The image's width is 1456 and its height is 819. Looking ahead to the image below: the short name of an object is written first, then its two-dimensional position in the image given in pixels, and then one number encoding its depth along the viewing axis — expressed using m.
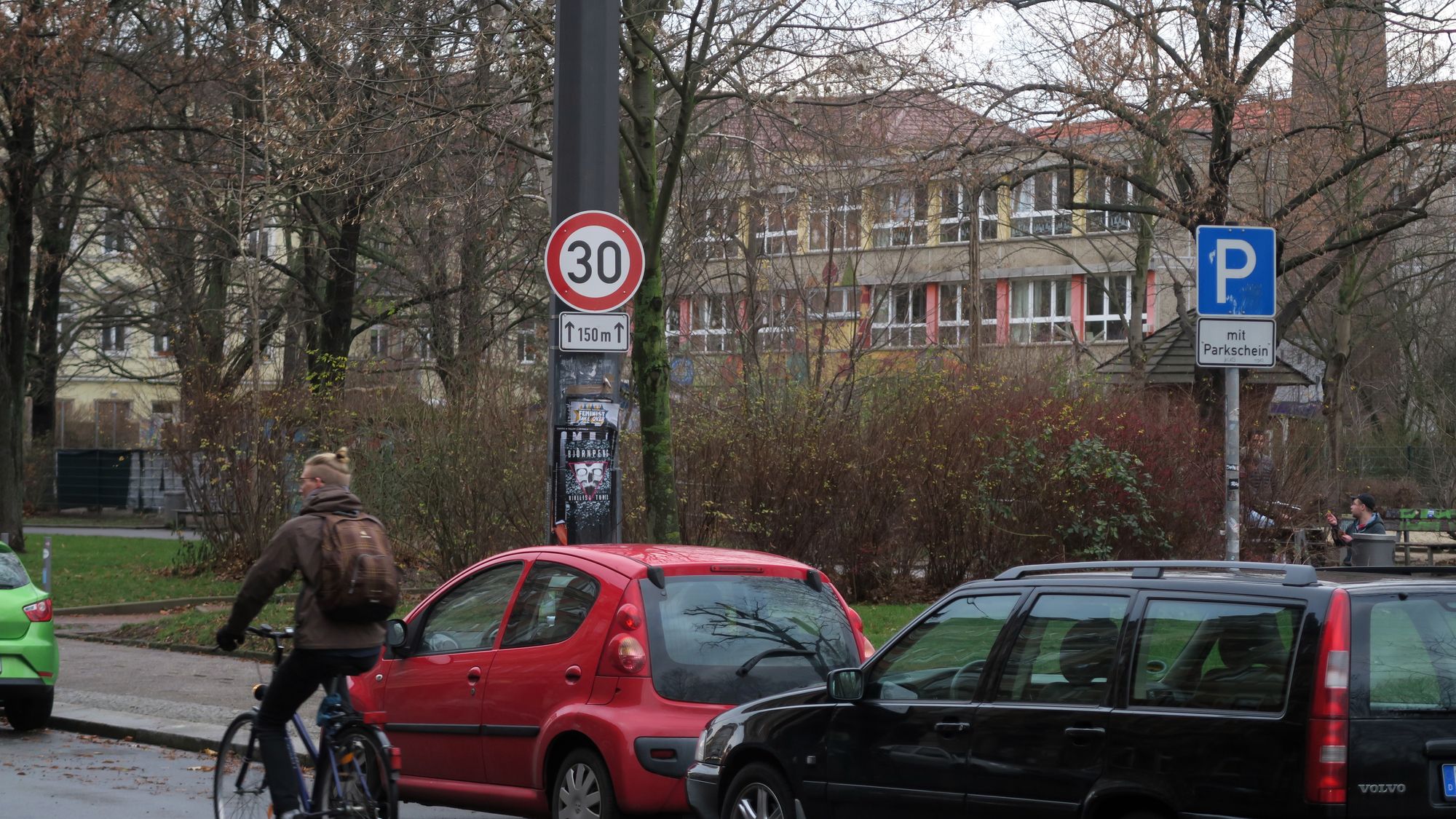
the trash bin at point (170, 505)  41.36
